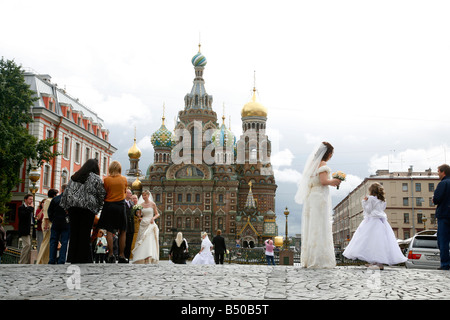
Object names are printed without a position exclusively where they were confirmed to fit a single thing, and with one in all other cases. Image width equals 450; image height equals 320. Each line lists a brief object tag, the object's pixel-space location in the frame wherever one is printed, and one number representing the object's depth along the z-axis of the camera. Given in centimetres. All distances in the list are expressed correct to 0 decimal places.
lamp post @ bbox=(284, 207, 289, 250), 3240
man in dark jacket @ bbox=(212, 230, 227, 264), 2025
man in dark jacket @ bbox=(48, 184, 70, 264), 972
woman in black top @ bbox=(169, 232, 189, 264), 1448
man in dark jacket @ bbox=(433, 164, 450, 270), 894
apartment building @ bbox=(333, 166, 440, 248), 6238
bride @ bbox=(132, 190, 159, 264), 1129
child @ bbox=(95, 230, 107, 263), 1957
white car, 1266
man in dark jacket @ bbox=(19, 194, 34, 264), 1141
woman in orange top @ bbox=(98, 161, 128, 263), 873
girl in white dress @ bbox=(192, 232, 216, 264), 1839
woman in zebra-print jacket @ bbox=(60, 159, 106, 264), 846
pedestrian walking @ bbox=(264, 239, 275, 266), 2359
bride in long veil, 829
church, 6366
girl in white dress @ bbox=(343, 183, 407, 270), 838
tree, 2591
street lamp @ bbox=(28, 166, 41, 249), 1935
